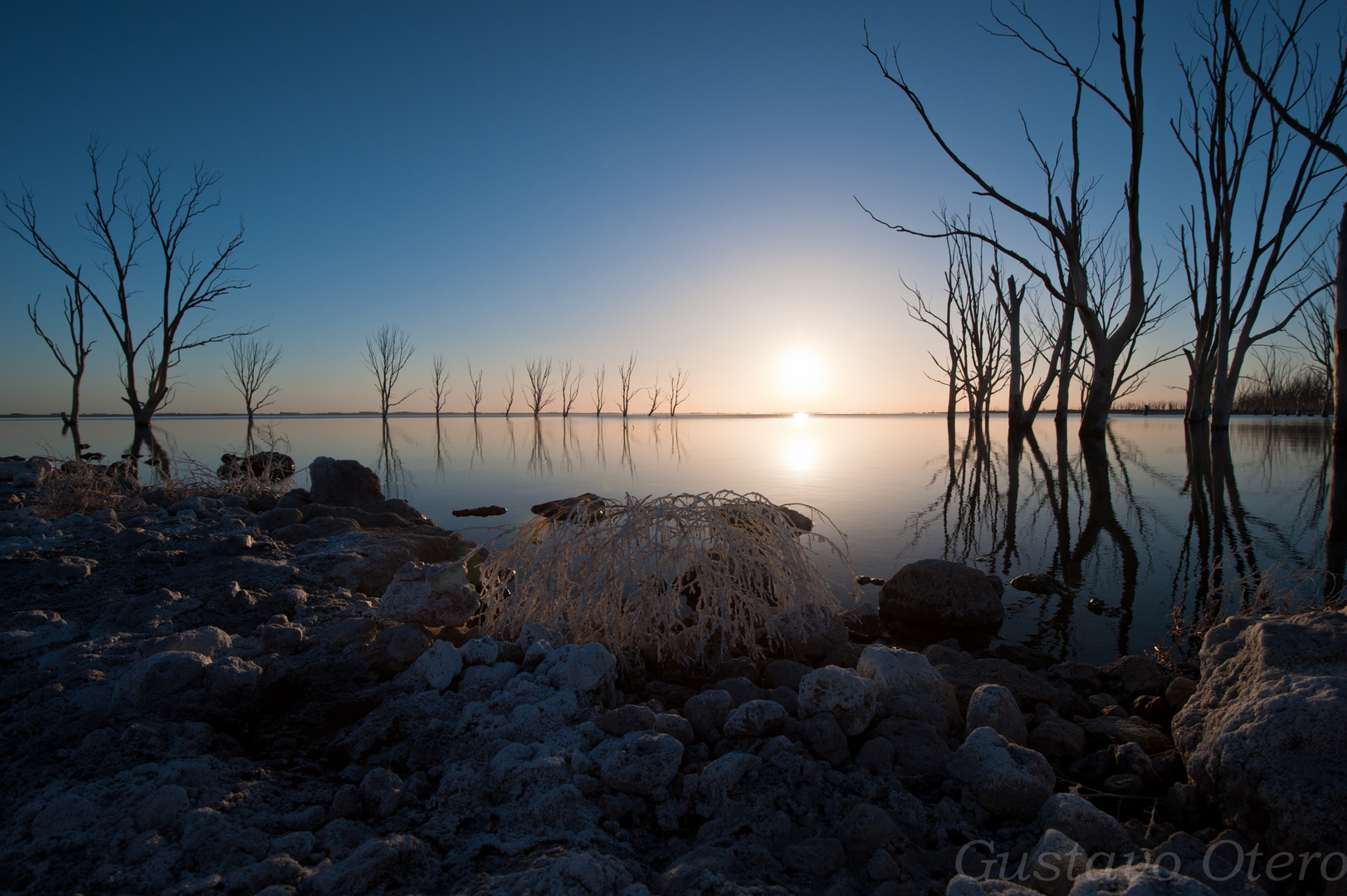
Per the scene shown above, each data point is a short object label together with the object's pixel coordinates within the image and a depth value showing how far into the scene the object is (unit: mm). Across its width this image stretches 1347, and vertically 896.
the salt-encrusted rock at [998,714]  2160
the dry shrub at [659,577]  2932
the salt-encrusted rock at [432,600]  3262
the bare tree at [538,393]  57312
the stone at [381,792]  1717
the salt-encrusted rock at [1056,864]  1410
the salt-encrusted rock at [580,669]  2449
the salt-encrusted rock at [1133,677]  2797
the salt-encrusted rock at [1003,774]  1733
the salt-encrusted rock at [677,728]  2074
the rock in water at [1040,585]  4527
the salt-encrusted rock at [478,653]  2633
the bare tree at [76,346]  17609
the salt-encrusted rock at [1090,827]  1578
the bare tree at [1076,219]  8547
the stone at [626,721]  2137
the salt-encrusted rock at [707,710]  2172
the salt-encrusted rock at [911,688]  2283
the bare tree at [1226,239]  12961
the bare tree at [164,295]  15656
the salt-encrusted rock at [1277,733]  1521
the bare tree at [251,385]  32156
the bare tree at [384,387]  41784
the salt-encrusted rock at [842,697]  2150
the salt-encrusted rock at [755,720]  2072
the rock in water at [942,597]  3904
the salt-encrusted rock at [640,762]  1810
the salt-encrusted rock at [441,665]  2479
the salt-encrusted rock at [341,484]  8008
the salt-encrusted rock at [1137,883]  1234
